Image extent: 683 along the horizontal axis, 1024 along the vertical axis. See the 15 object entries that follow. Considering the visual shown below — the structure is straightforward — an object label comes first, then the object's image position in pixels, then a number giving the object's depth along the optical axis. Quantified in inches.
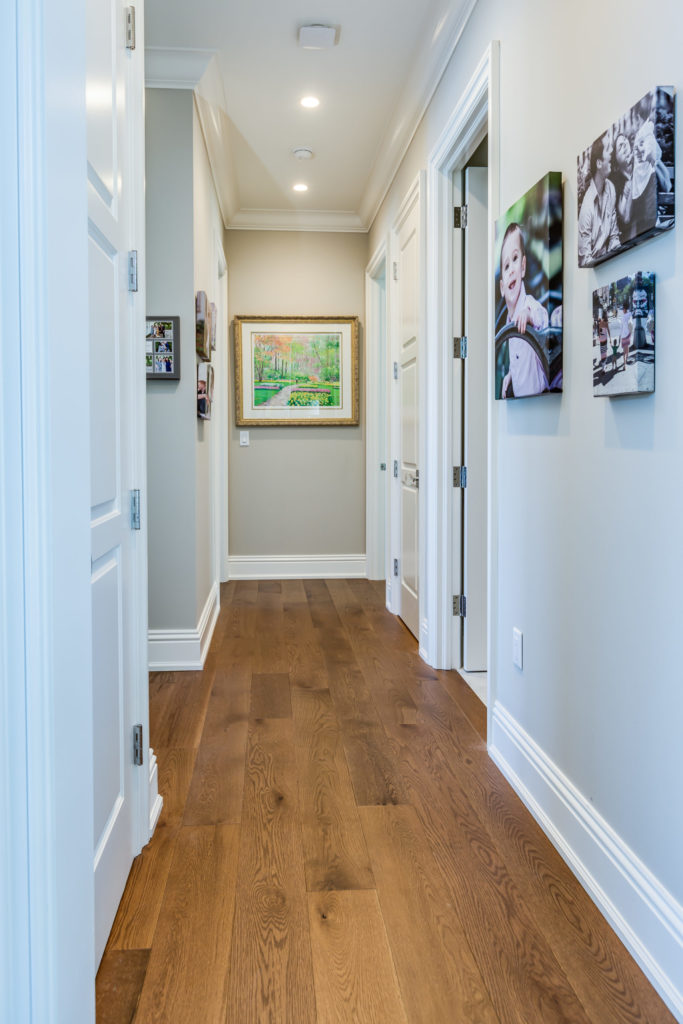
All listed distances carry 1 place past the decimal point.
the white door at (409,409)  156.9
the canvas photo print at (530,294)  77.2
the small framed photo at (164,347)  136.3
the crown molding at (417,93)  114.0
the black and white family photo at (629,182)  54.4
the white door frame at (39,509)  31.9
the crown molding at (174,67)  131.9
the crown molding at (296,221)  224.5
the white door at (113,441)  59.6
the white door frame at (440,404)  133.0
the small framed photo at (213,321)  169.4
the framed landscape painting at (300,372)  231.5
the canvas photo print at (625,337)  57.7
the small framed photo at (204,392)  148.3
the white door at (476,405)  133.0
